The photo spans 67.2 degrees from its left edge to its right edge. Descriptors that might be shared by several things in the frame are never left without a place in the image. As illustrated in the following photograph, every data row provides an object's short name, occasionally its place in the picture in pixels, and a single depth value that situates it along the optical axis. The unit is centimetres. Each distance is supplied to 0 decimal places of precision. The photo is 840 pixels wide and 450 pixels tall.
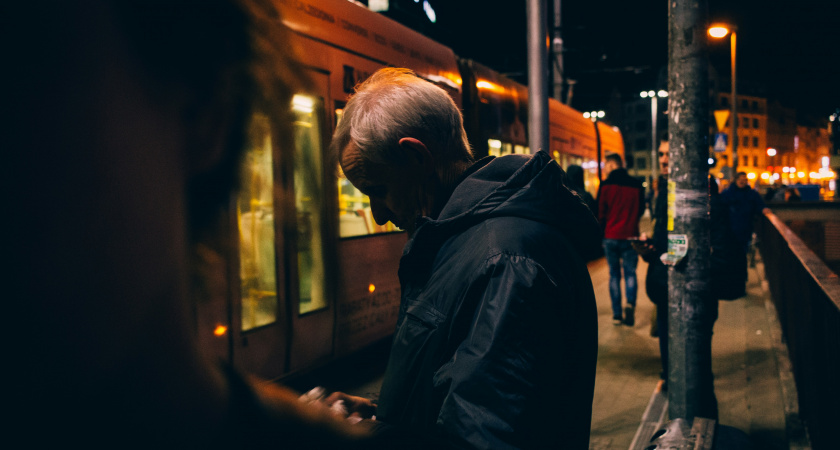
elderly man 109
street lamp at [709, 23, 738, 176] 1618
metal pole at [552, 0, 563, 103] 1764
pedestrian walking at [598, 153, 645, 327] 791
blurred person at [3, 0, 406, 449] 47
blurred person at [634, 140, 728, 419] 406
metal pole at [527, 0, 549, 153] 635
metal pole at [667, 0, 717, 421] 392
